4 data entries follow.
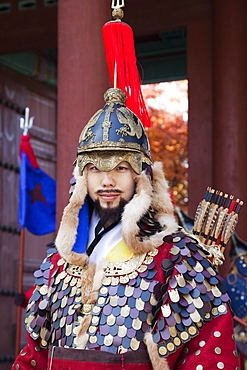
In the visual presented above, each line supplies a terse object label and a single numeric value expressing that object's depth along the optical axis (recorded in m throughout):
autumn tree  13.43
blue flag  6.55
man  2.76
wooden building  4.84
